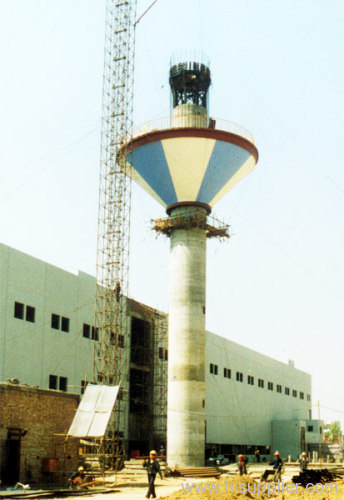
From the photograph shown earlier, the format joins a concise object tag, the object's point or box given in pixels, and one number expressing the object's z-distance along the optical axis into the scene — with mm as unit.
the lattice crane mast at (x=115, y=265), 47875
